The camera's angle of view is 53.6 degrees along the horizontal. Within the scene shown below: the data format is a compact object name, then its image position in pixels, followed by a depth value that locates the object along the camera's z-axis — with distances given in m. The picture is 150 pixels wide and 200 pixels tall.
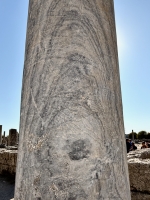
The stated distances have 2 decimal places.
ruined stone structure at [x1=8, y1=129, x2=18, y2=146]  14.51
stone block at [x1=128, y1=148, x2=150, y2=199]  2.45
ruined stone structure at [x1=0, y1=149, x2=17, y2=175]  5.36
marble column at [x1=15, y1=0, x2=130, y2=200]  0.88
